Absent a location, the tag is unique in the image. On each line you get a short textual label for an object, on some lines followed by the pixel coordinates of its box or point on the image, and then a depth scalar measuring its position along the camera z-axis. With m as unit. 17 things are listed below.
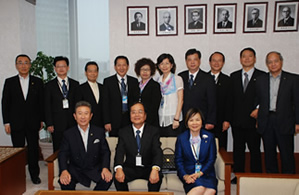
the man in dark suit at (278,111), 3.21
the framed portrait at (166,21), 4.69
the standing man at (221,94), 3.85
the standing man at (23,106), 3.74
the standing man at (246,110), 3.68
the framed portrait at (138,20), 4.71
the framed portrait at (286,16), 4.48
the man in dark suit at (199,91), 3.62
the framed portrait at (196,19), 4.64
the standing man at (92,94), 3.82
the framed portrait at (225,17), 4.59
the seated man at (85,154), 3.03
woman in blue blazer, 2.88
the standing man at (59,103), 3.76
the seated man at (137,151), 2.99
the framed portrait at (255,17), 4.55
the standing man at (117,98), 3.79
